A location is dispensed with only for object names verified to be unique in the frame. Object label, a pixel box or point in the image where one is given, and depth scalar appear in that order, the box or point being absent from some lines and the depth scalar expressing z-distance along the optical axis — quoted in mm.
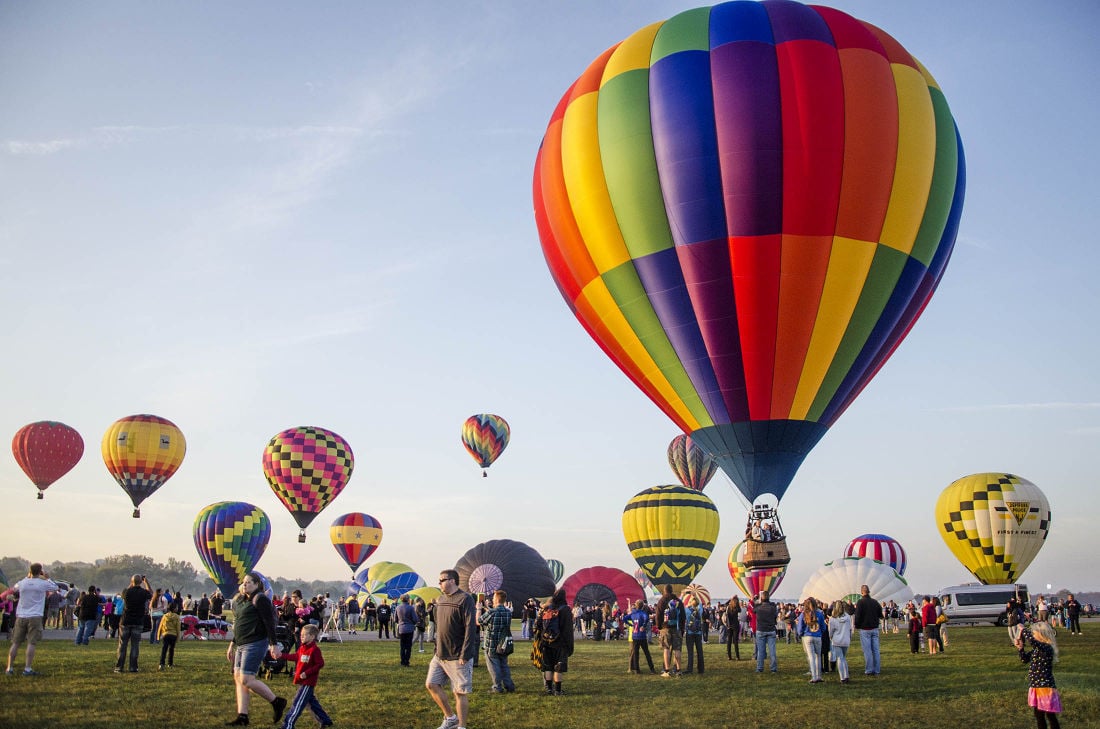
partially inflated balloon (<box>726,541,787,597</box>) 38281
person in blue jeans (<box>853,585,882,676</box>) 13867
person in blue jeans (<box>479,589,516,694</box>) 11914
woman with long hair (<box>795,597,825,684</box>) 12742
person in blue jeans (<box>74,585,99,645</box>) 17281
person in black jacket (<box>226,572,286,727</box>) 8172
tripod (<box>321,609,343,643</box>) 24447
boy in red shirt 8102
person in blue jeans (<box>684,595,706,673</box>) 14826
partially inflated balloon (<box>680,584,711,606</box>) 33784
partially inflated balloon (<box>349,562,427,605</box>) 38906
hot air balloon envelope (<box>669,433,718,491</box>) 46344
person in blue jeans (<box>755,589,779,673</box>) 14578
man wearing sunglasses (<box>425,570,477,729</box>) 8039
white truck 33969
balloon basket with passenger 16828
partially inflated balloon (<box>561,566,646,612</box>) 37375
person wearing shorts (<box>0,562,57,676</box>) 11672
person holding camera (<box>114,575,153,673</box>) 12898
